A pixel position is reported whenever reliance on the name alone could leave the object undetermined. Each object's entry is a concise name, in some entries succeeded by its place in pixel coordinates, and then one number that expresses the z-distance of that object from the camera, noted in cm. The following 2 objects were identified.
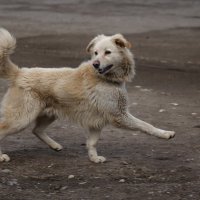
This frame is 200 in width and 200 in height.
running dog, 1248
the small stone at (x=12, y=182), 1139
